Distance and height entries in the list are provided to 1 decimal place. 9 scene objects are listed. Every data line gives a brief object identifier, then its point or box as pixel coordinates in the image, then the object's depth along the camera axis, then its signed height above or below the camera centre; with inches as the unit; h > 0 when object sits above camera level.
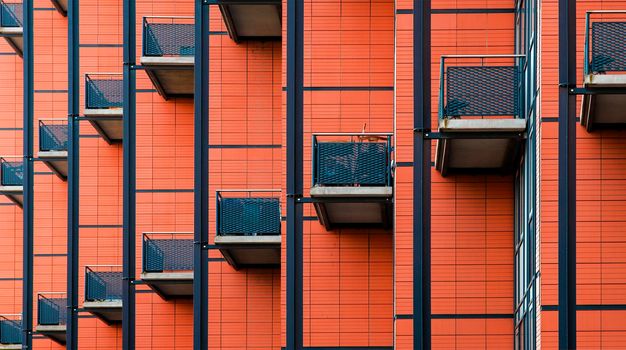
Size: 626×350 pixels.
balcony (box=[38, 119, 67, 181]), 2372.0 +46.8
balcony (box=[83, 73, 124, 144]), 2150.6 +85.5
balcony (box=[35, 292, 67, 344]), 2385.6 -152.2
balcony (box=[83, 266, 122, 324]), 2142.0 -113.2
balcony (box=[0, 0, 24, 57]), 2578.7 +204.3
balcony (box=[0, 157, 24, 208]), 2564.0 +7.9
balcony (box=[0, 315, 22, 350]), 2573.8 -185.5
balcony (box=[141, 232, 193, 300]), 1977.1 -75.0
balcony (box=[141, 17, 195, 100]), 1985.7 +125.1
